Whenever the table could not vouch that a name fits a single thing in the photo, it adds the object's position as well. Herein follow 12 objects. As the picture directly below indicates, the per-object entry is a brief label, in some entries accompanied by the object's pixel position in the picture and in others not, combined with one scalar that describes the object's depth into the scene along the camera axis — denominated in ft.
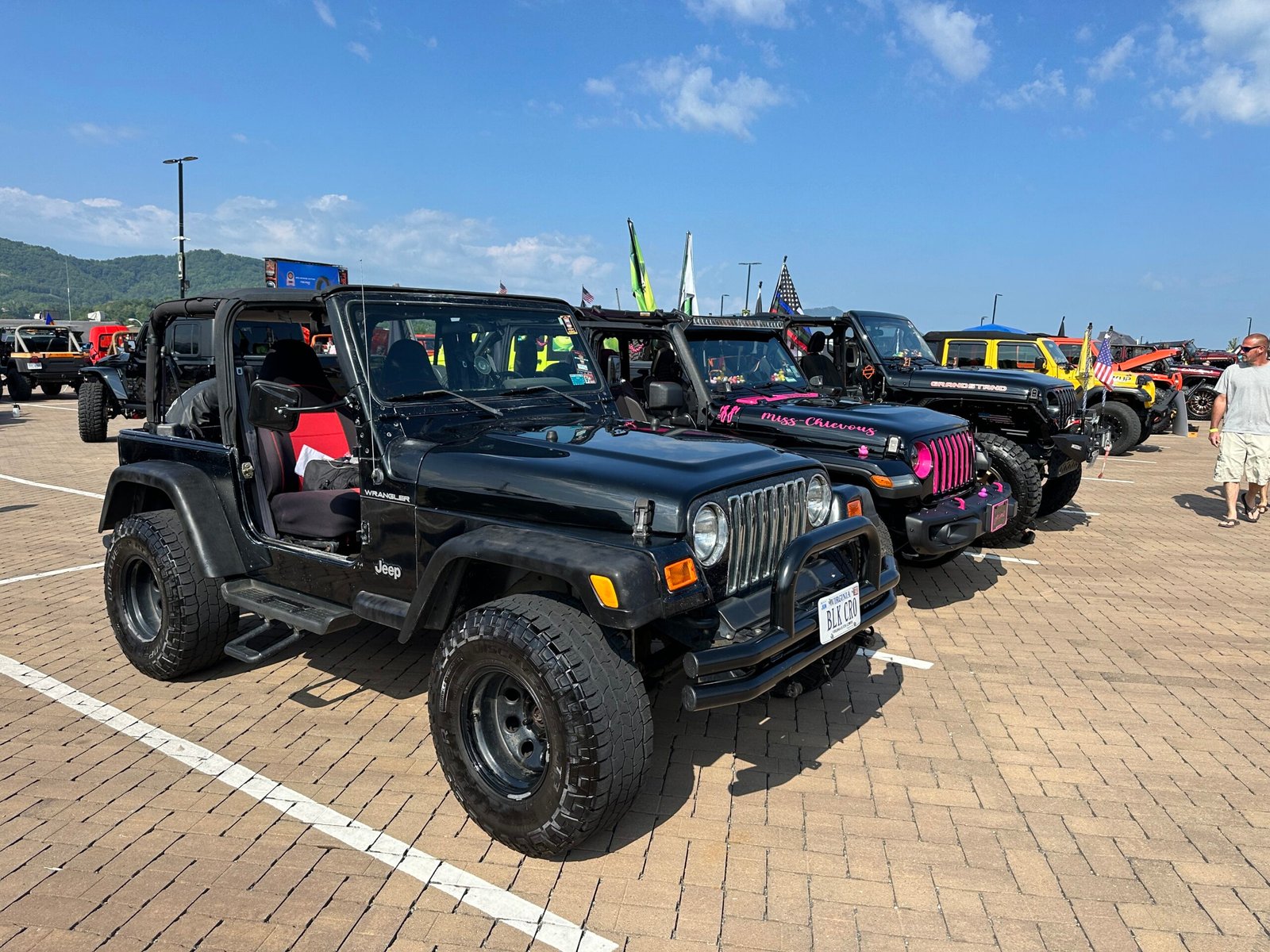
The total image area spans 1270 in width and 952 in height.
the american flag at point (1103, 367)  42.80
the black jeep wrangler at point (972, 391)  26.00
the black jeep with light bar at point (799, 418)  18.65
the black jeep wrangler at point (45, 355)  77.77
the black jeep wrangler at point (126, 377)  35.27
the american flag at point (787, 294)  43.57
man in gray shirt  28.48
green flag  37.55
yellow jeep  42.06
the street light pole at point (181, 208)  93.43
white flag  49.44
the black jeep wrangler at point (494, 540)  9.28
